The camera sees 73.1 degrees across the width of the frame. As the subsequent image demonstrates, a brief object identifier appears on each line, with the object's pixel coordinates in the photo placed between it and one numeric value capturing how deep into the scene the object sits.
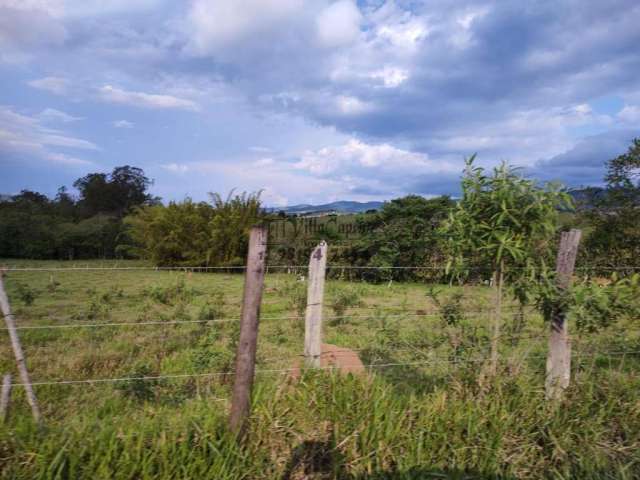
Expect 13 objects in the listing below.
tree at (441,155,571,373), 3.09
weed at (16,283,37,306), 6.66
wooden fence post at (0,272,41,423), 2.73
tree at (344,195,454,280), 12.13
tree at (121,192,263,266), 13.69
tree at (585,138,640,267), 8.84
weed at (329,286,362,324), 7.27
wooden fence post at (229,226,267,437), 2.70
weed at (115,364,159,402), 3.46
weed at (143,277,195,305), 7.69
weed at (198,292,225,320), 6.32
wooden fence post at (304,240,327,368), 3.52
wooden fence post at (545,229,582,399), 3.31
